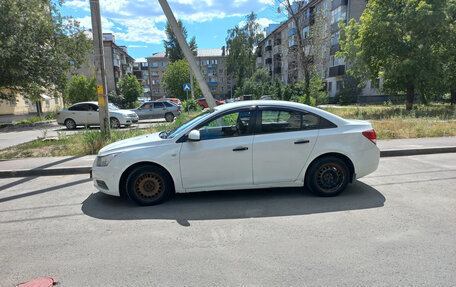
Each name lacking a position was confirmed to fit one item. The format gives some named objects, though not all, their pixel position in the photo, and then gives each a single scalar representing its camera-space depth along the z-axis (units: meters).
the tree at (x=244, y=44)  55.72
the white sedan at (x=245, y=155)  4.36
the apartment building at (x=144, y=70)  95.69
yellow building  28.03
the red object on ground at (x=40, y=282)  2.60
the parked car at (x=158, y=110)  20.64
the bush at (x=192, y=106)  22.88
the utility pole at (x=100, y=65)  9.02
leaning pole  9.72
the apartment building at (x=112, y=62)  56.75
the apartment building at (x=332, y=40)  24.00
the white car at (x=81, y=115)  17.31
